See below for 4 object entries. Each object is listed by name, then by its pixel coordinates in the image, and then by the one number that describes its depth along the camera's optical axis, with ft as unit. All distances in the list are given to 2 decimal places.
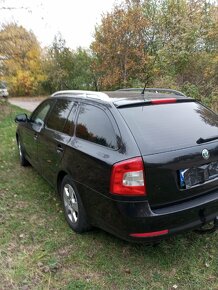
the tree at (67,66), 67.82
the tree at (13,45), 39.84
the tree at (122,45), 48.70
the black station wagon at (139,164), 8.99
